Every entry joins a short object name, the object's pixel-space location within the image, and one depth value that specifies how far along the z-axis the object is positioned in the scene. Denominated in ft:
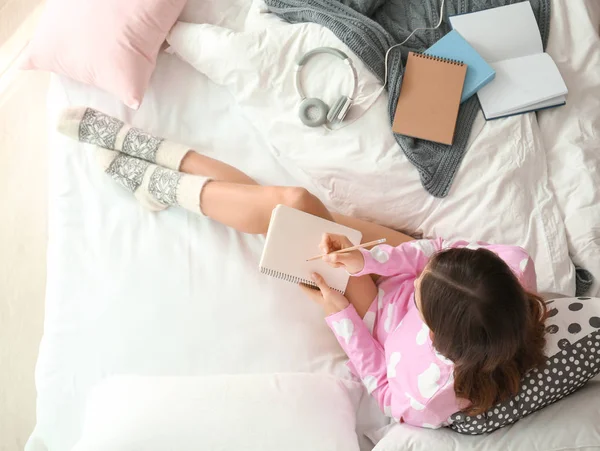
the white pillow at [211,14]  4.28
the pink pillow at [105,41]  3.90
